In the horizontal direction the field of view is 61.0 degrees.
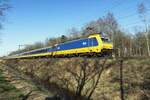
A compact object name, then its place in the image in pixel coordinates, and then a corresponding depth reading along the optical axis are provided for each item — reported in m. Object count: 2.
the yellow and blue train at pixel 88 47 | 15.24
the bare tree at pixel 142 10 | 30.04
